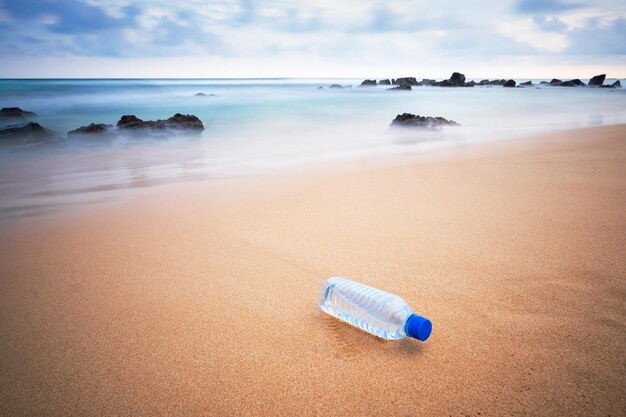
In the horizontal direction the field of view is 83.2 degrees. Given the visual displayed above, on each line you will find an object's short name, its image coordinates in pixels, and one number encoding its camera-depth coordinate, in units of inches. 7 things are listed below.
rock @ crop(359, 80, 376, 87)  2431.3
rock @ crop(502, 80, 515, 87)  2020.2
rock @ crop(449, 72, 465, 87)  1990.7
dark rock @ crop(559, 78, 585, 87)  2022.6
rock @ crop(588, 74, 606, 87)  1952.9
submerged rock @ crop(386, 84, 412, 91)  1597.4
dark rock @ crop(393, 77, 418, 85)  2170.8
